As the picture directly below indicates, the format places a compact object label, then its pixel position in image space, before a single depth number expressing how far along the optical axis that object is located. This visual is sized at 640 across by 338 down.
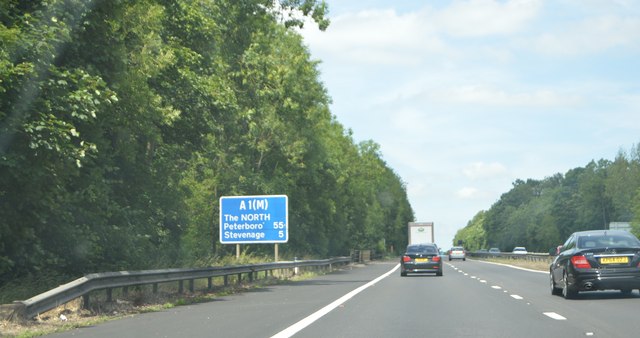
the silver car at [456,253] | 87.38
